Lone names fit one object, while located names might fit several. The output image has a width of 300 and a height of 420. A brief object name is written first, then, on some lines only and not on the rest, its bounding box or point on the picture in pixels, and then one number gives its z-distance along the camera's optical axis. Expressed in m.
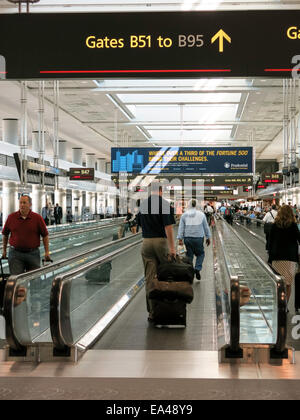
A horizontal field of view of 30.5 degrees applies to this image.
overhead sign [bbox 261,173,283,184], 28.91
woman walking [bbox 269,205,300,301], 7.90
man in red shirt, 7.95
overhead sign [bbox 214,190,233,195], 41.75
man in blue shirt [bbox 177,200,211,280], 11.52
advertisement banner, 22.55
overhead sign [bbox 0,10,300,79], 5.86
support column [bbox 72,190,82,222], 46.63
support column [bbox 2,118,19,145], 28.28
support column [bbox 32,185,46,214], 36.31
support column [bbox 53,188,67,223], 45.55
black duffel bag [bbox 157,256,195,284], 7.15
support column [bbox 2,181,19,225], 31.33
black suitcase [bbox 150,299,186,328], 7.28
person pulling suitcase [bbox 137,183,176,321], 7.45
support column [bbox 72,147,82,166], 42.47
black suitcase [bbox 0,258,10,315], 7.63
